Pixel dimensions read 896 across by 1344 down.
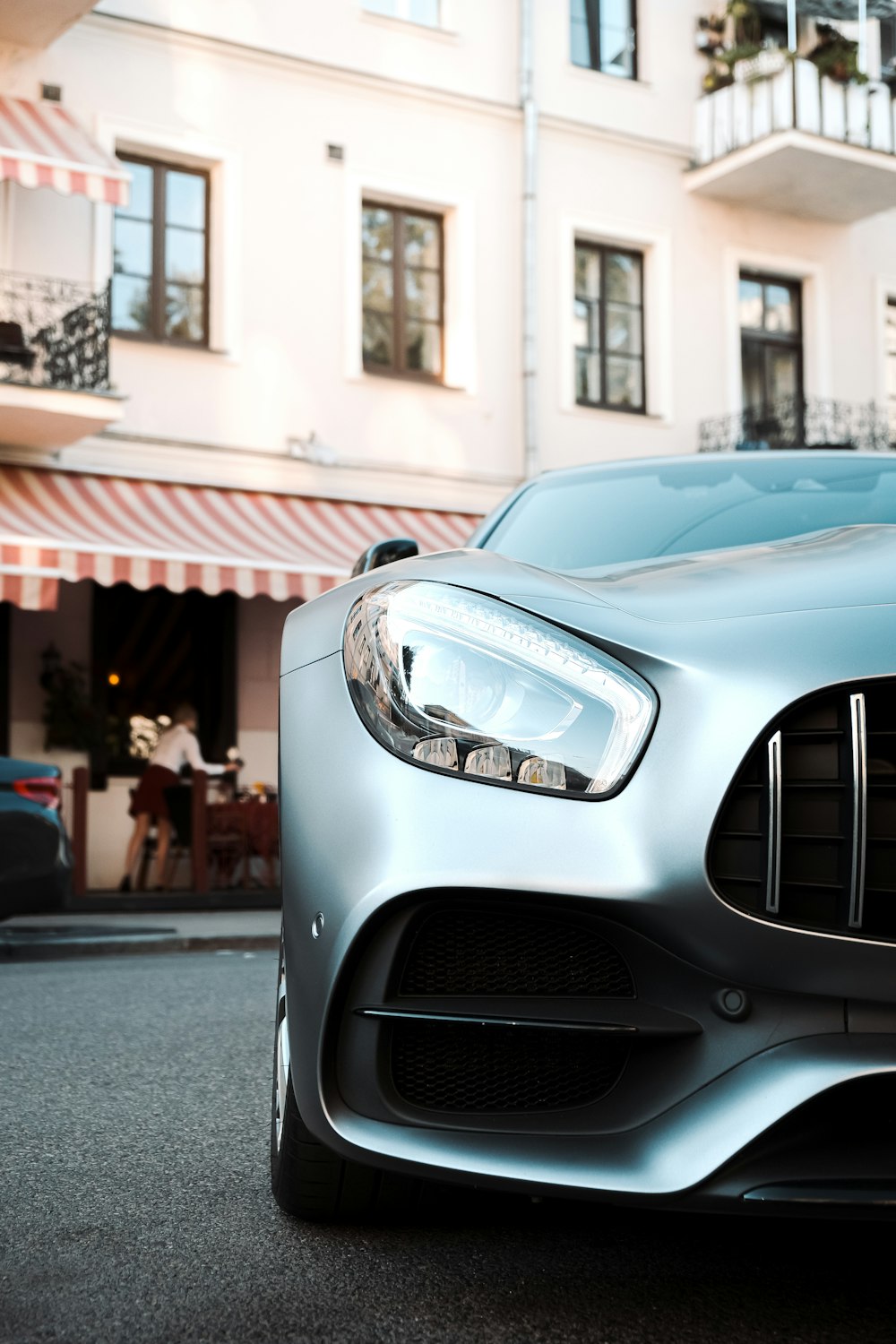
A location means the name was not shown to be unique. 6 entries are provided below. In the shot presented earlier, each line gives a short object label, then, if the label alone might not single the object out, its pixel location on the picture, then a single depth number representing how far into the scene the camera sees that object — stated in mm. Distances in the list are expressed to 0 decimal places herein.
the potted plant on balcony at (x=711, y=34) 17609
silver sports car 1809
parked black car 7582
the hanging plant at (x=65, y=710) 13742
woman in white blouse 13125
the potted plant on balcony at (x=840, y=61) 16844
